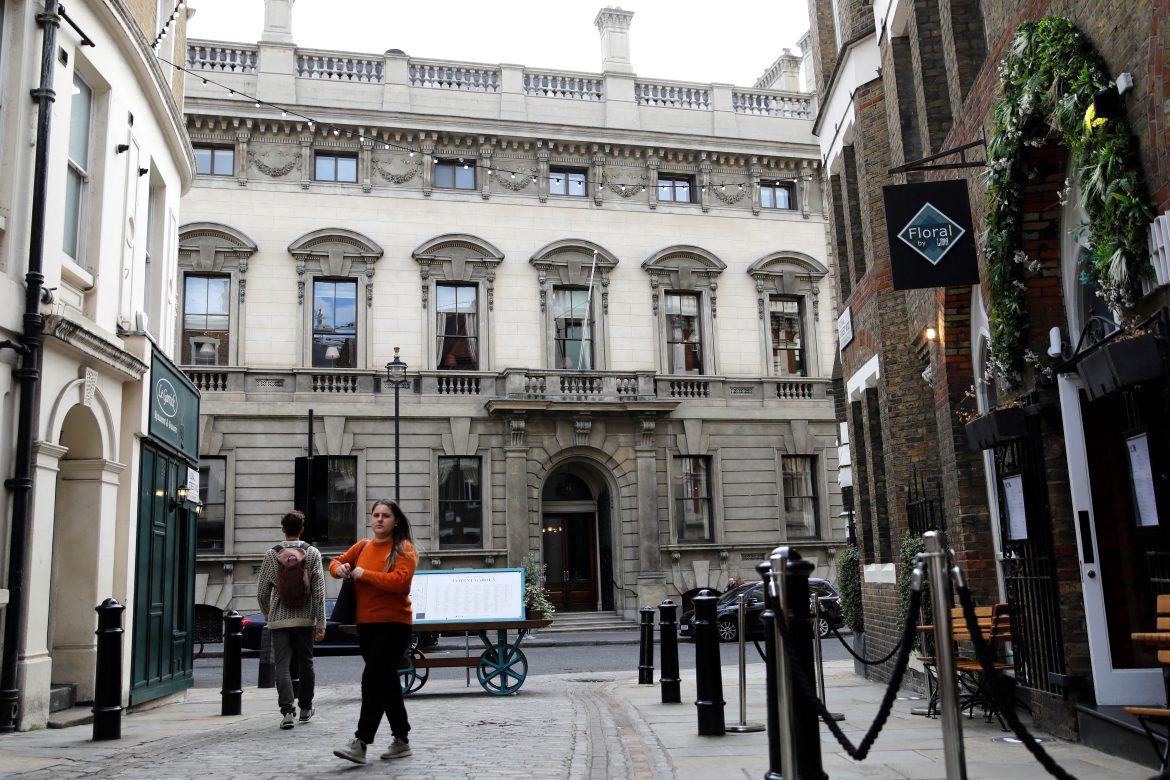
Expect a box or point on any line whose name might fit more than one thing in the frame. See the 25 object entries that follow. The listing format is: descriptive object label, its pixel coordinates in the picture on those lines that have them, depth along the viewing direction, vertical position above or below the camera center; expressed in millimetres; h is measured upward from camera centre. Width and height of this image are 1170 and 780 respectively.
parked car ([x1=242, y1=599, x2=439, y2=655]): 22000 -1269
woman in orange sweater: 7359 -238
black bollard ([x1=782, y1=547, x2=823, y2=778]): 5266 -438
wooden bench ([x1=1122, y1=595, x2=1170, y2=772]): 5312 -545
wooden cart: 13016 -1055
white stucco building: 9227 +2196
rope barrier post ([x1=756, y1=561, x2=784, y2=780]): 5672 -708
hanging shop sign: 9289 +2830
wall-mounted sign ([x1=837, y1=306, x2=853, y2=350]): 15157 +3327
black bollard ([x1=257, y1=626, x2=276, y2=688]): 15562 -1201
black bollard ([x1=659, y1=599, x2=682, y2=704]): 11625 -931
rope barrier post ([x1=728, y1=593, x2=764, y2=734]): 9106 -1340
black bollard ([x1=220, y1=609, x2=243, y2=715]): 11703 -983
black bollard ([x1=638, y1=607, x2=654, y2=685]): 15336 -1180
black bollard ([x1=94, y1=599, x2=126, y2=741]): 8766 -775
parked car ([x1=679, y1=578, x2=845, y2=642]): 23669 -1076
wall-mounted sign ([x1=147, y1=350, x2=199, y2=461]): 12547 +2216
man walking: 9766 -202
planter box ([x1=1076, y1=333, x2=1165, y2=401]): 6023 +1099
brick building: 6574 +1751
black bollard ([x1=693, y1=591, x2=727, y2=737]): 8820 -942
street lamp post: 24812 +4727
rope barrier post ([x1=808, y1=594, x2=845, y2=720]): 9235 -843
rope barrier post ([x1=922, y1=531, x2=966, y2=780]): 4617 -436
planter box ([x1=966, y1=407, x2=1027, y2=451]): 8336 +1023
